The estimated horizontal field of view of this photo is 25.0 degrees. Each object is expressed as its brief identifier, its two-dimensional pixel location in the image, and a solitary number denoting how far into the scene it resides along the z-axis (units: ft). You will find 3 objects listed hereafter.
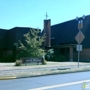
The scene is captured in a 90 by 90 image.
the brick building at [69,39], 130.95
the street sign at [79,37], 70.80
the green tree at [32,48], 105.91
